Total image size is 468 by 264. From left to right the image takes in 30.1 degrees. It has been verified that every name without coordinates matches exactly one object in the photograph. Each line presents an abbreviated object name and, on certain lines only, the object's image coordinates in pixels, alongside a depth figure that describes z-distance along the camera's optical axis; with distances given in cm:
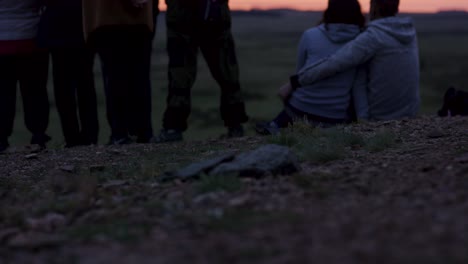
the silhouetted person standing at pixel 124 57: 586
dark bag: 674
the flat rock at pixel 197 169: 391
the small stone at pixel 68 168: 499
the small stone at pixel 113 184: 402
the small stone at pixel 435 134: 509
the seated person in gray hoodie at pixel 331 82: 635
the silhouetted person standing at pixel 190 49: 632
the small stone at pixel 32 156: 574
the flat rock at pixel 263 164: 382
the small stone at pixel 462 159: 378
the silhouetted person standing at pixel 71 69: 600
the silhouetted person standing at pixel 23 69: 621
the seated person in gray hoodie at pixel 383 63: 616
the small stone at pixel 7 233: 306
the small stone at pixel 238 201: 313
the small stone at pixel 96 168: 493
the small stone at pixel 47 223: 317
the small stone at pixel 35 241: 283
